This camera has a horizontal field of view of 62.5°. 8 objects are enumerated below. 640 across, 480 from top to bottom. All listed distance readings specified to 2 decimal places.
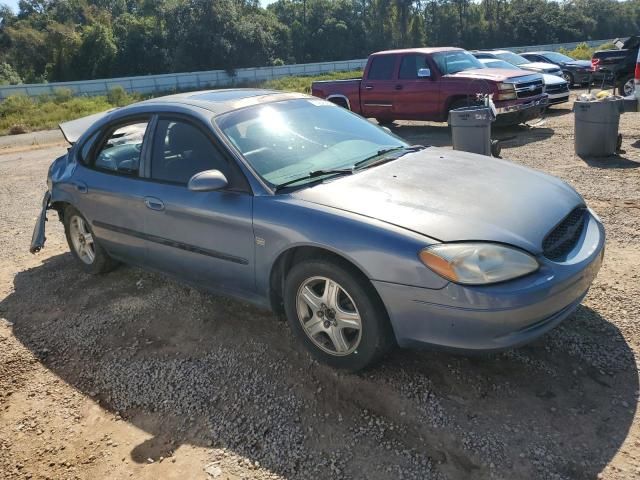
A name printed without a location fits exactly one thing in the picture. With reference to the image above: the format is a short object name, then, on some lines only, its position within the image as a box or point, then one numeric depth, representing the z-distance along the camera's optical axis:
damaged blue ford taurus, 2.64
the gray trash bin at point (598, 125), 7.40
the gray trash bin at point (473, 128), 7.45
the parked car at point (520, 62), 14.66
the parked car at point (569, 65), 17.39
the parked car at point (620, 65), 12.30
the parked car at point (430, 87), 10.22
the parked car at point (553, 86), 12.61
